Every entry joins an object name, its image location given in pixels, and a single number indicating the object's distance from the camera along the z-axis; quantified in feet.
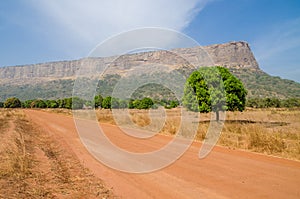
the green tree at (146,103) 242.52
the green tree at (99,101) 270.34
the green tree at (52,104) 374.43
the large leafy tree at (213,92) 73.26
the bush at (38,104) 397.19
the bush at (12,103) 377.91
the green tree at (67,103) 330.09
